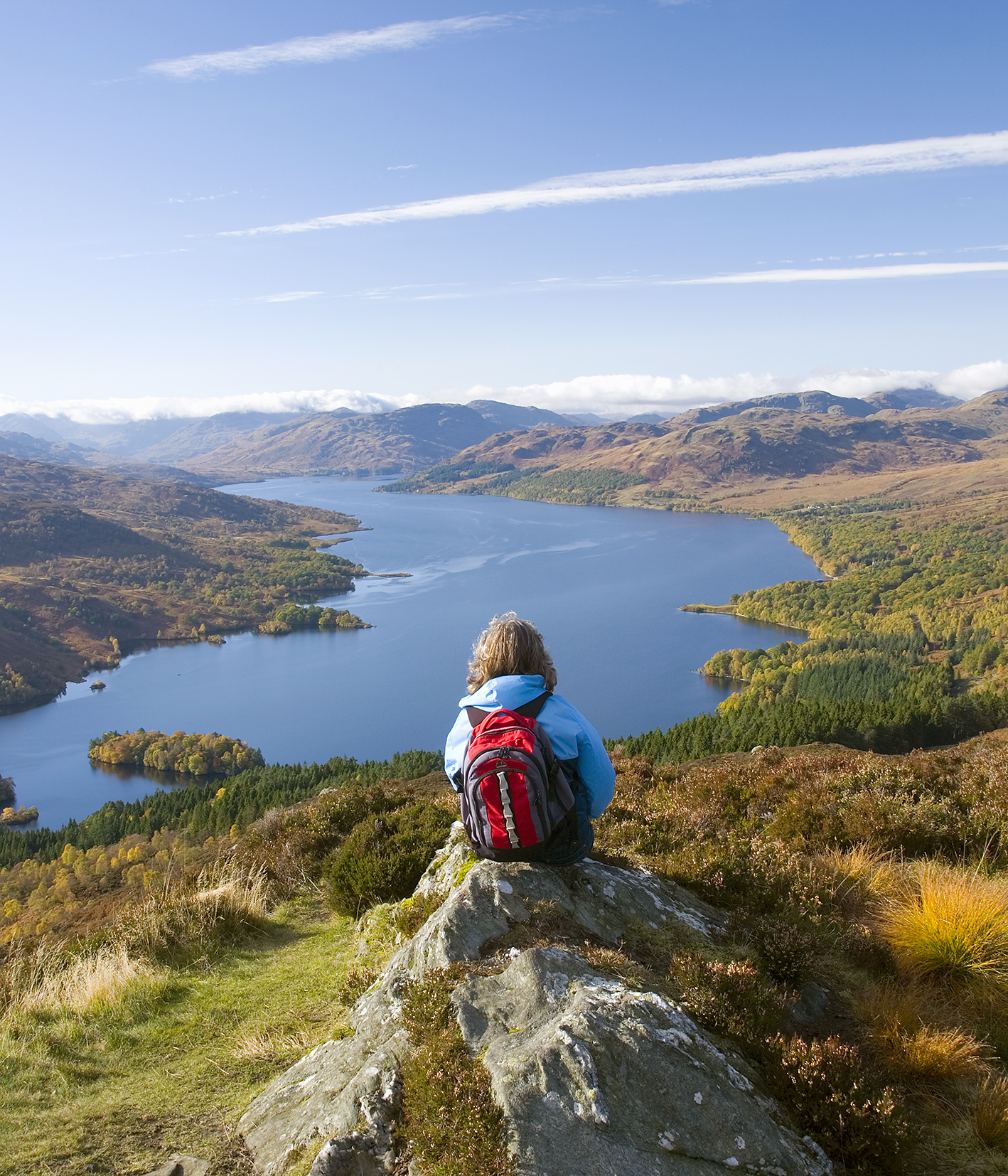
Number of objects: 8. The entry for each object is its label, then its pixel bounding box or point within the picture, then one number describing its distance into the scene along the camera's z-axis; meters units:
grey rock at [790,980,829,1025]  3.96
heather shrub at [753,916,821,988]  4.07
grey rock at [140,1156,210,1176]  3.20
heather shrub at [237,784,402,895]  7.89
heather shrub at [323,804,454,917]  6.29
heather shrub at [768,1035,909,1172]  2.95
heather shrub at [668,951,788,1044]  3.35
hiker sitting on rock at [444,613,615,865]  4.04
